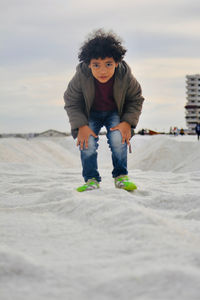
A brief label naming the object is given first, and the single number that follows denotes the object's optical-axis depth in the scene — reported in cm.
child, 327
